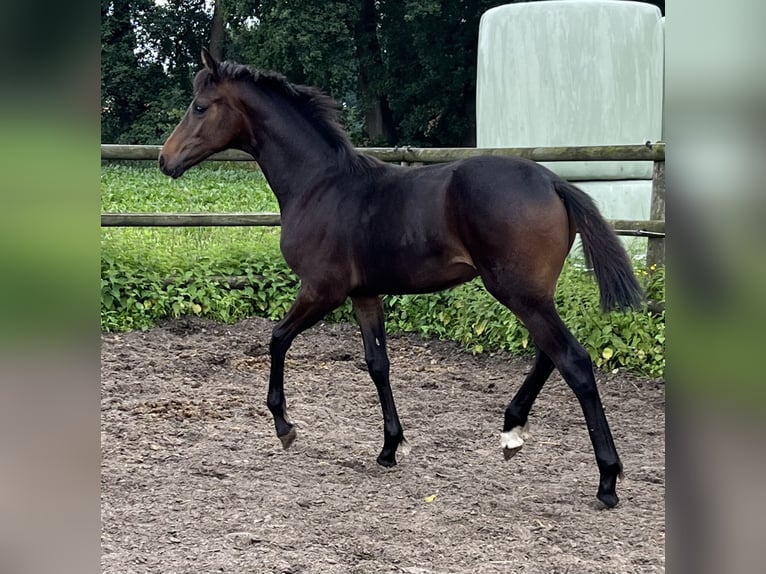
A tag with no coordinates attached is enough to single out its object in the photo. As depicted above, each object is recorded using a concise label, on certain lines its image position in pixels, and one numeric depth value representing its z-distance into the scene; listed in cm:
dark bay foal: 361
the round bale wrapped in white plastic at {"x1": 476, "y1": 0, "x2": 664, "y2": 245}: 761
